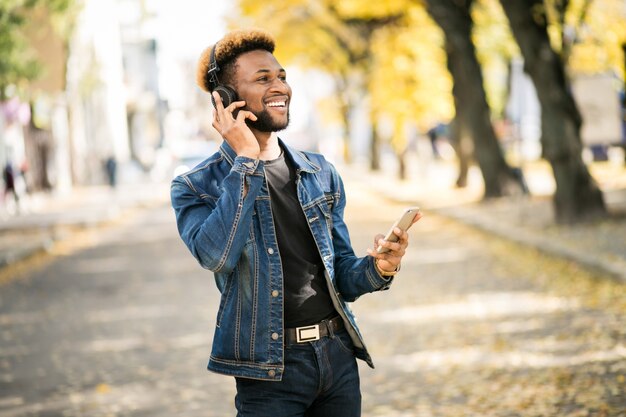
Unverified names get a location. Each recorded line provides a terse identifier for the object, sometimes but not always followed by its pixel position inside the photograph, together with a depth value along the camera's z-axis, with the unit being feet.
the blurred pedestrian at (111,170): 135.03
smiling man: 10.54
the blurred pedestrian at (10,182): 94.17
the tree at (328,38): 118.00
